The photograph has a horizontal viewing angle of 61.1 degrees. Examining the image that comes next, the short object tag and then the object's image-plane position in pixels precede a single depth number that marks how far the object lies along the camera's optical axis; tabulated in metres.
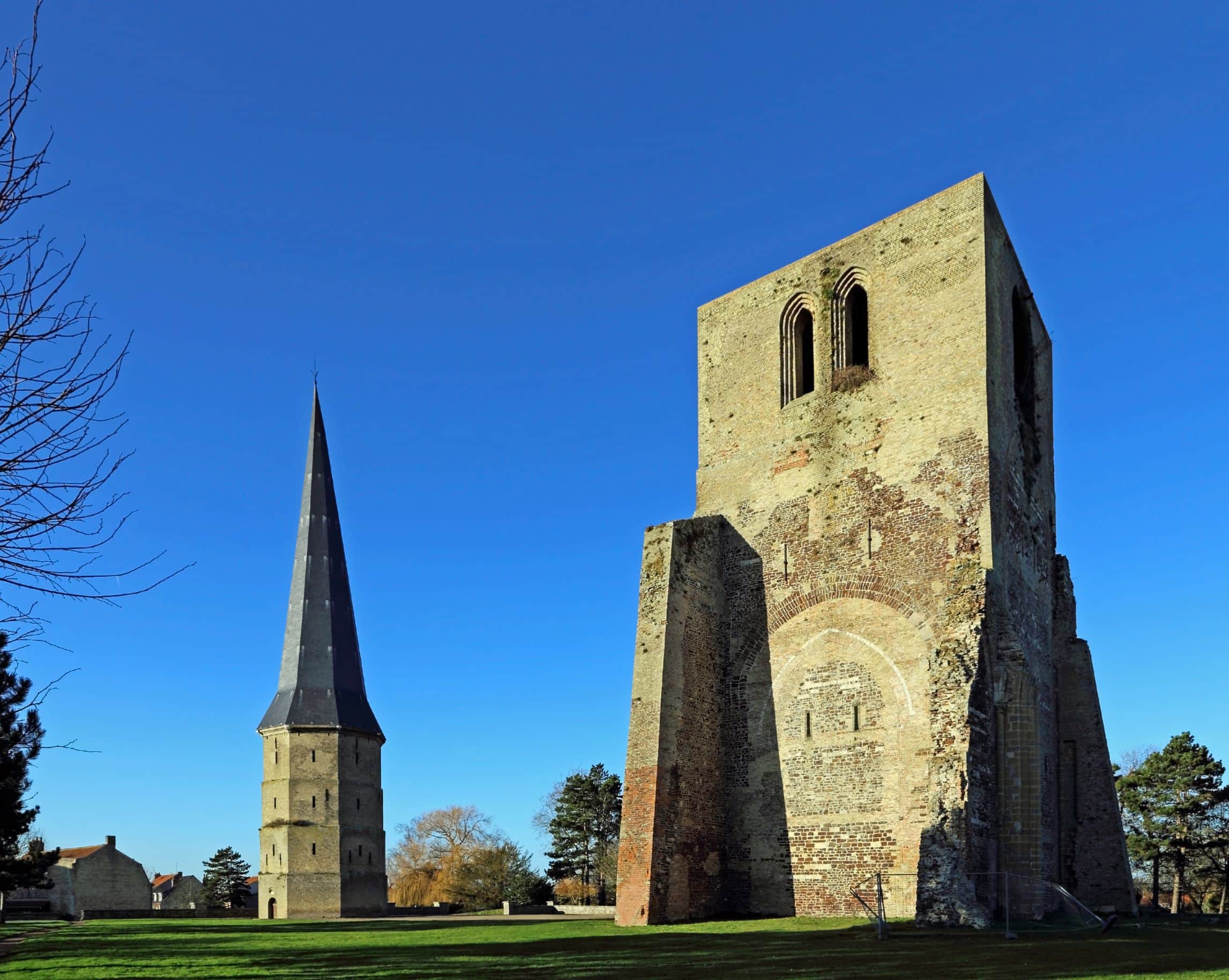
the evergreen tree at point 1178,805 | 37.38
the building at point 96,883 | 61.94
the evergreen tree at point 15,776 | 20.11
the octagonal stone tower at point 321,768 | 40.78
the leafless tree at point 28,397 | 6.43
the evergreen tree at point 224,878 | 65.38
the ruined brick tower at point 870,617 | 18.55
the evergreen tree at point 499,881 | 41.72
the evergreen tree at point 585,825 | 50.03
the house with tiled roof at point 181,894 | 76.44
